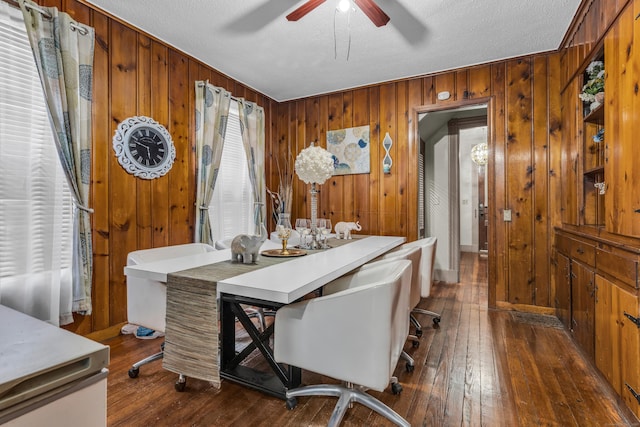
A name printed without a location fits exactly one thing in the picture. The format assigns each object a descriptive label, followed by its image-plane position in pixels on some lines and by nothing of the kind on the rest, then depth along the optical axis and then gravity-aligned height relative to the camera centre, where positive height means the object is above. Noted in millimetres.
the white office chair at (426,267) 2512 -431
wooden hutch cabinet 1555 -2
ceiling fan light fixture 2080 +1394
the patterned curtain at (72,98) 2092 +815
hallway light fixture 6543 +1241
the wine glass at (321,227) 2444 -105
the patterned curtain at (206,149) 3188 +684
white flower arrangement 2387 +376
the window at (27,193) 1955 +142
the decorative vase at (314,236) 2432 -172
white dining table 1360 -317
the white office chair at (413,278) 1899 -423
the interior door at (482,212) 6828 +24
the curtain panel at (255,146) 3809 +853
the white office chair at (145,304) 1823 -531
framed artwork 3955 +830
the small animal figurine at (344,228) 3072 -142
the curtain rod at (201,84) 3238 +1346
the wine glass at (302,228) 2486 -118
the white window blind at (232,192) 3508 +256
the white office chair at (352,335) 1245 -509
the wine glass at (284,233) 2168 -132
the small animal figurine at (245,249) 1863 -207
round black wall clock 2582 +586
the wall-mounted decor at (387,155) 3810 +712
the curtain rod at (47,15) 2020 +1349
